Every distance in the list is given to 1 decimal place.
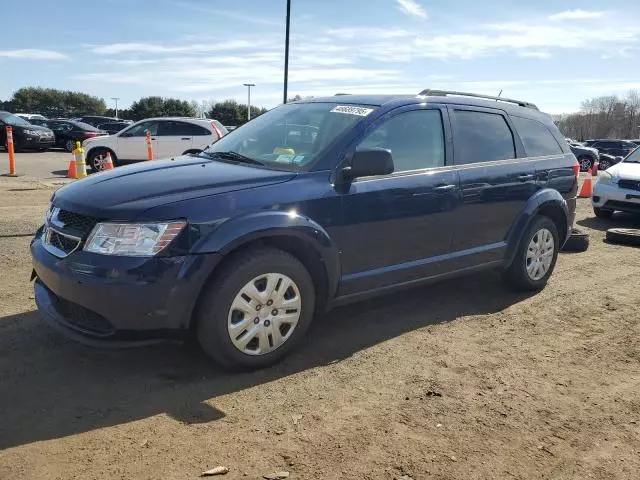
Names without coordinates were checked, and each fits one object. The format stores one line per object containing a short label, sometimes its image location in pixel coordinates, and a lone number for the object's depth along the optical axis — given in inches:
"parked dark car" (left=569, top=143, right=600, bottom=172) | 1034.1
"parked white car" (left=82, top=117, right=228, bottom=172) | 629.9
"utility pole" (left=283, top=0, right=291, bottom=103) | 725.9
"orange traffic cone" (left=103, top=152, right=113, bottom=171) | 533.7
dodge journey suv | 128.9
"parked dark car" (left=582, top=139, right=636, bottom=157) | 1246.9
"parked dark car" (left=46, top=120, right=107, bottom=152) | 961.5
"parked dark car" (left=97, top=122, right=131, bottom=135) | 1332.4
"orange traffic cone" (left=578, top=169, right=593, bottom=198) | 533.3
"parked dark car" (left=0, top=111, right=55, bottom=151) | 860.8
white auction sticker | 168.6
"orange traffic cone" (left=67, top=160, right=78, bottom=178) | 557.3
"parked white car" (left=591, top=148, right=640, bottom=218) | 375.2
